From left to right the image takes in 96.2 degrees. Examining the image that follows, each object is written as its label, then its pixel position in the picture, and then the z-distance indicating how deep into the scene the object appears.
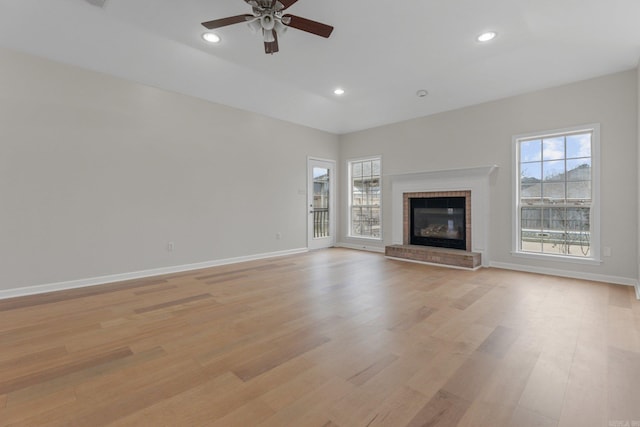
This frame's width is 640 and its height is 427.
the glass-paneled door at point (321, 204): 6.54
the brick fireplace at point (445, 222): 4.86
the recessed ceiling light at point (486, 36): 3.29
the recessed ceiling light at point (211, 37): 3.40
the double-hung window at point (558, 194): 4.02
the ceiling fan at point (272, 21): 2.49
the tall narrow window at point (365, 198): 6.60
